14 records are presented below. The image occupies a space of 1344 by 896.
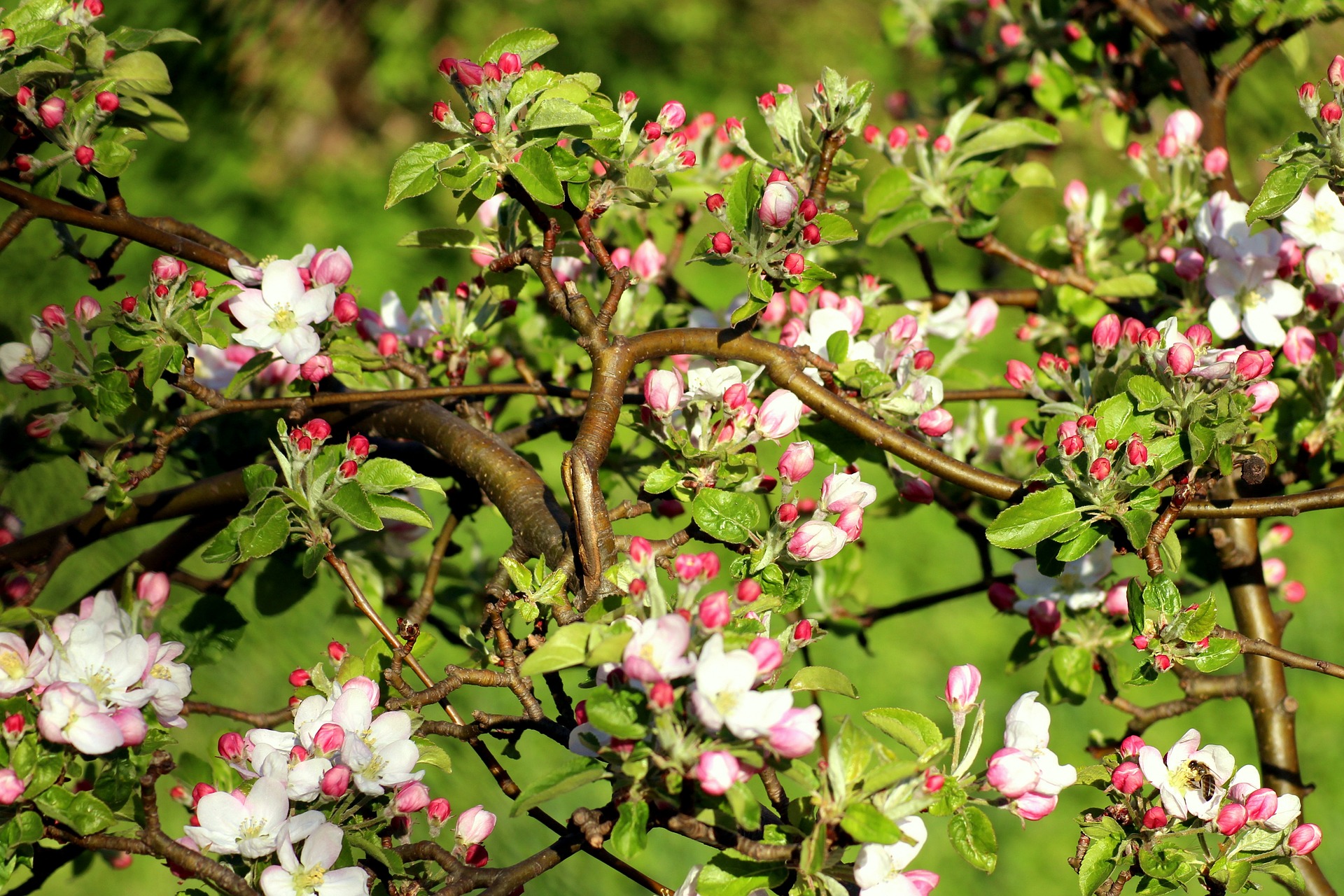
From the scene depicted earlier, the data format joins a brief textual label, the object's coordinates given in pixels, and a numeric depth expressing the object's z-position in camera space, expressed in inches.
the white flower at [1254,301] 112.8
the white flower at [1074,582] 114.5
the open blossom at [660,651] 100.8
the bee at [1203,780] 106.2
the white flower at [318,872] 103.7
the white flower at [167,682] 107.5
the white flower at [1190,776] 105.8
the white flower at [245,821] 104.3
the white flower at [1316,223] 112.2
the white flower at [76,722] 105.1
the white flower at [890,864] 101.7
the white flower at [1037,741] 103.8
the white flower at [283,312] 109.0
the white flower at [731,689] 100.8
